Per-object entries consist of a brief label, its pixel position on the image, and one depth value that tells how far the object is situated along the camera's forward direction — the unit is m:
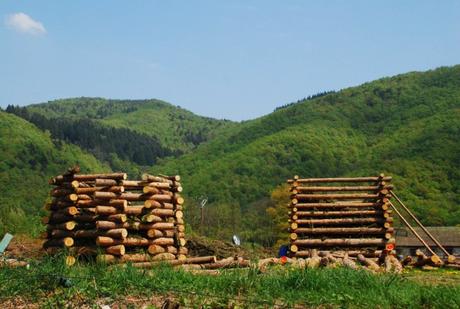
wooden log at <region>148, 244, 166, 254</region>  15.41
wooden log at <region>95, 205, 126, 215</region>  14.72
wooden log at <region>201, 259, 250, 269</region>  11.97
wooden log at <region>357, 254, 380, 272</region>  14.09
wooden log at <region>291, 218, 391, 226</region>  19.12
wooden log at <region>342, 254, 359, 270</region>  12.33
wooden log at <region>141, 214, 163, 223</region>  15.57
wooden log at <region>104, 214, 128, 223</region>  14.78
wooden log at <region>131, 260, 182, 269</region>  9.53
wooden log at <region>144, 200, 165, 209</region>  15.67
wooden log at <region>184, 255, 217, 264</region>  13.45
